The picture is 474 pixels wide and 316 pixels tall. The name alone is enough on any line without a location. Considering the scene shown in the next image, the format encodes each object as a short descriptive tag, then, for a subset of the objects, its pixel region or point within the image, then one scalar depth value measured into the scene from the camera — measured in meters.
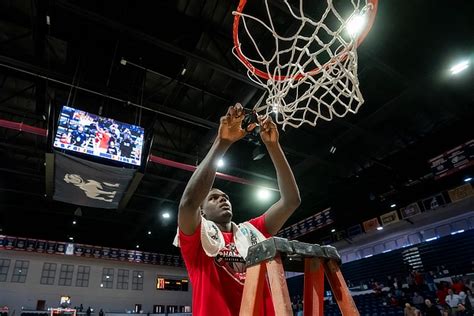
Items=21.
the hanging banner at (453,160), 7.53
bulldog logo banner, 4.71
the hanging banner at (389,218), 10.79
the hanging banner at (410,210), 10.34
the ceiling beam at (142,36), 5.14
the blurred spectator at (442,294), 9.14
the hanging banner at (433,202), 9.78
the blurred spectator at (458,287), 8.88
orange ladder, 1.10
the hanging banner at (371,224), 11.56
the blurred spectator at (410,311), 8.39
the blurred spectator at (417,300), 9.42
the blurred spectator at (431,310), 7.94
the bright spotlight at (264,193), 10.49
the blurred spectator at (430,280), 10.08
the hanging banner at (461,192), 9.12
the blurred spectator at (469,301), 8.08
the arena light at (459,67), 6.35
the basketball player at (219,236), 1.58
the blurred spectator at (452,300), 8.54
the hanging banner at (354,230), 12.26
